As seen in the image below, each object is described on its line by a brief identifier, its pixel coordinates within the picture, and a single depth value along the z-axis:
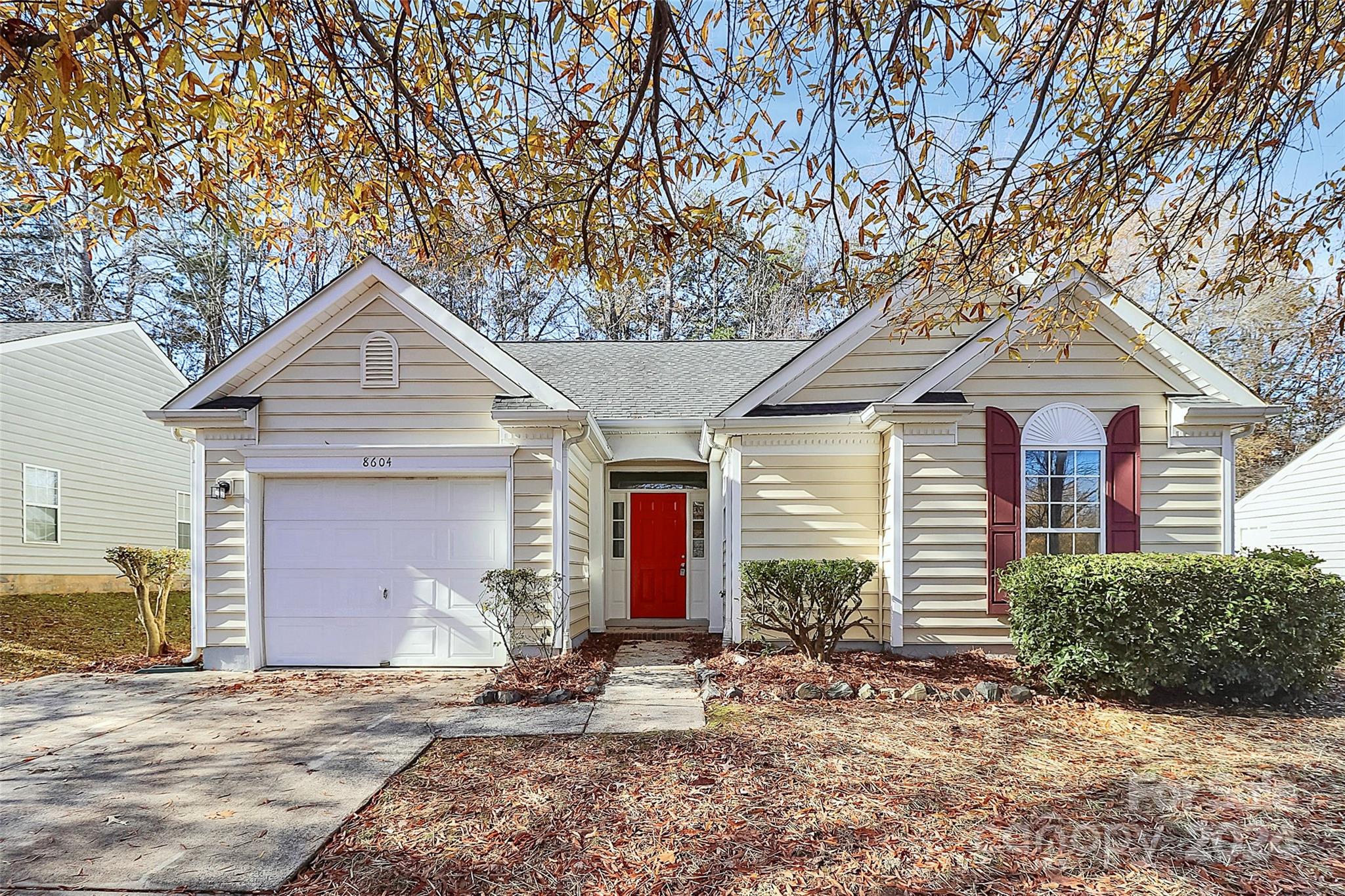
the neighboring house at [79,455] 13.16
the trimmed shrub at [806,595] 8.20
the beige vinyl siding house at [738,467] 8.62
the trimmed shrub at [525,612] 8.43
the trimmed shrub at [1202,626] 6.31
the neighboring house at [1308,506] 14.81
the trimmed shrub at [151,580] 9.53
